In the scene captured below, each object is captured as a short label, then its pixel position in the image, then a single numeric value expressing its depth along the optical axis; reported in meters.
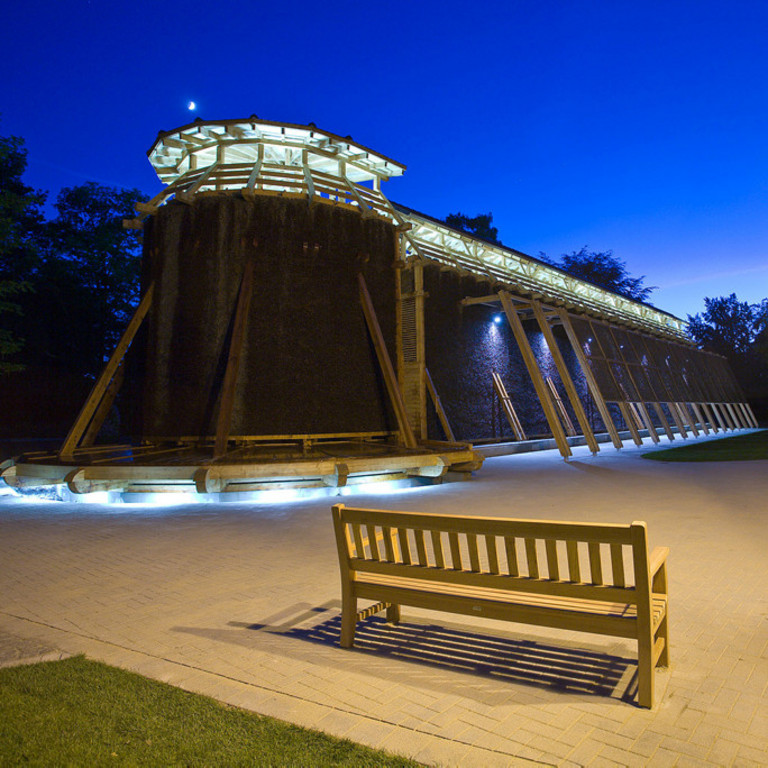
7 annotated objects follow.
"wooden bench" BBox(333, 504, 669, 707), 2.97
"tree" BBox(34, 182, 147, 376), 24.48
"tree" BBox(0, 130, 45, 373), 20.39
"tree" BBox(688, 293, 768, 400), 43.28
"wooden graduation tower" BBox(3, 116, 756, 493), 10.50
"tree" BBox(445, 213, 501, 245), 49.53
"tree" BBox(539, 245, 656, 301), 57.53
